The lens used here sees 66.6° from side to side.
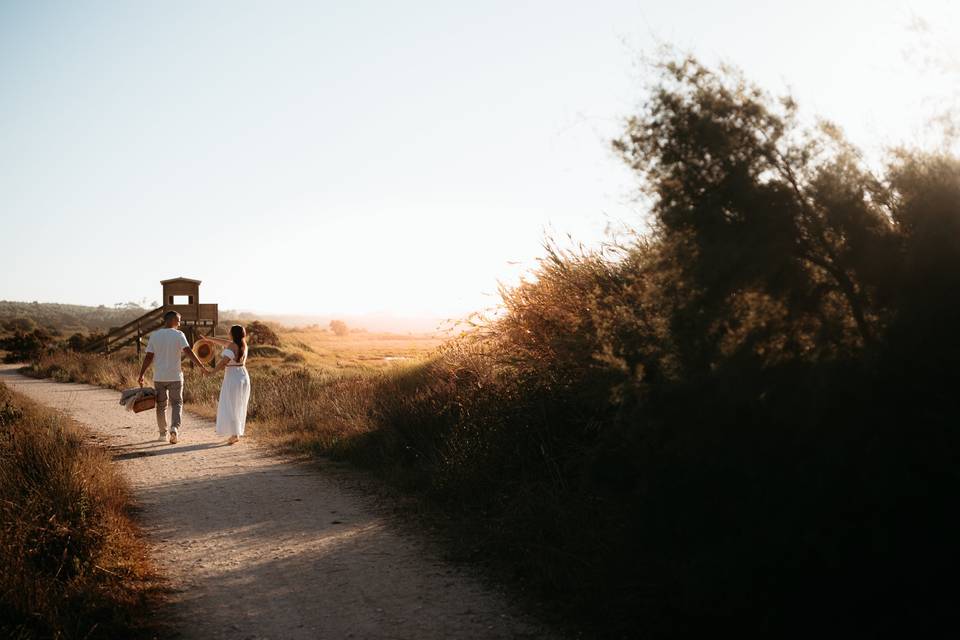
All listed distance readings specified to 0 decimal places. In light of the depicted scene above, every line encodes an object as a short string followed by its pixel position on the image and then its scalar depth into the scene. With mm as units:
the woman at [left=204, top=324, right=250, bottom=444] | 13078
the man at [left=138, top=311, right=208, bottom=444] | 12946
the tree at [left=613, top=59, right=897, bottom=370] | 4121
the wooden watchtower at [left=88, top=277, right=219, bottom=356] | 37688
